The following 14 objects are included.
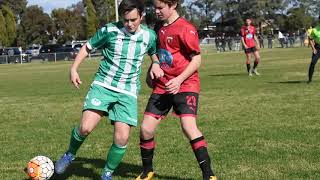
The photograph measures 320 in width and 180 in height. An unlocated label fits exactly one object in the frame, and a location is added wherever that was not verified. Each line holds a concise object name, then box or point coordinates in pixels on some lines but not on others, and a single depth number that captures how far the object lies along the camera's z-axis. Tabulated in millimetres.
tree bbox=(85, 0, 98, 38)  82250
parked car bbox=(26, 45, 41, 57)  61594
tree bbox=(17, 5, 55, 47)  96125
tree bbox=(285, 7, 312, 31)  101900
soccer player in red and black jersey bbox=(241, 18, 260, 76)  21219
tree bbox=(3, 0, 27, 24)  101375
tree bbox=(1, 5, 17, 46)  80688
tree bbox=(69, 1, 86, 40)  99062
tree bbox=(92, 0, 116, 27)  79562
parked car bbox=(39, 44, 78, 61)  57469
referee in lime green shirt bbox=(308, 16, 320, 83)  15742
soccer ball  5910
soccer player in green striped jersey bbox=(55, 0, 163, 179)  5836
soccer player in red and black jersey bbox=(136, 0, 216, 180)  5613
